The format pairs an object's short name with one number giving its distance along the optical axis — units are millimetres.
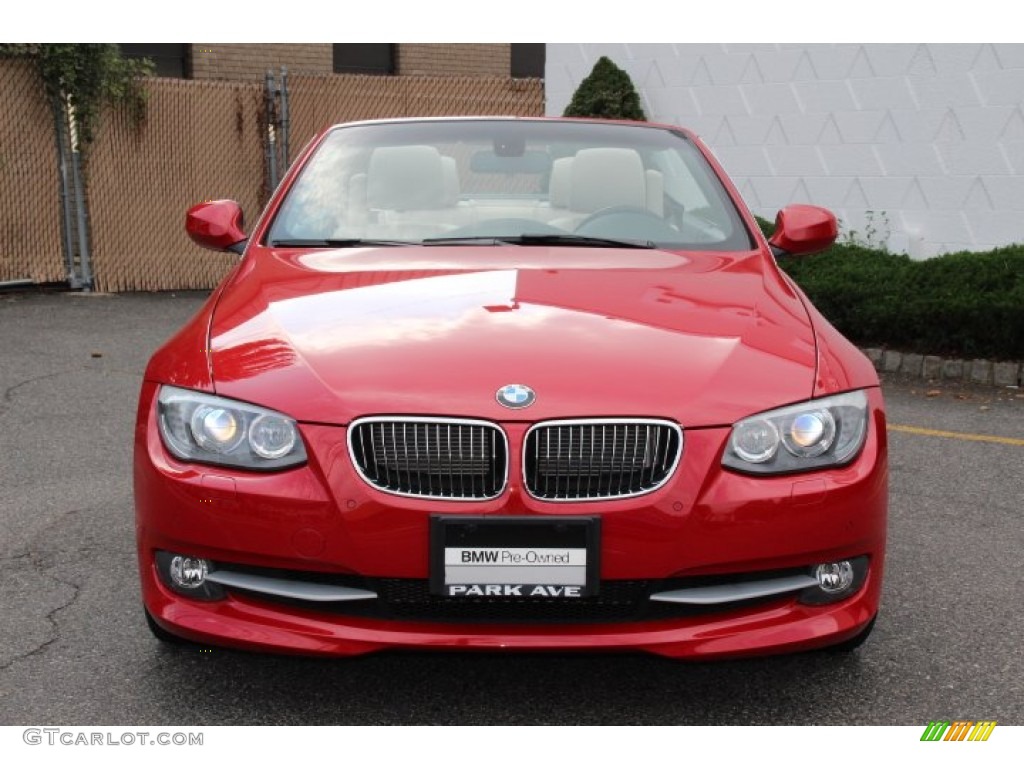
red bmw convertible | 2805
